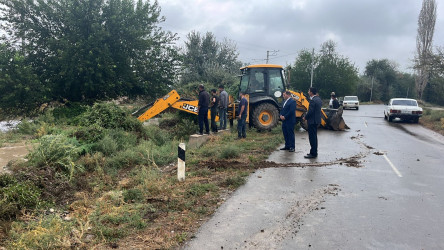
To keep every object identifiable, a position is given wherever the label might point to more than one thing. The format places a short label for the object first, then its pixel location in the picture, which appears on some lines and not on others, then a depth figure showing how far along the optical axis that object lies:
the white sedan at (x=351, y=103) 36.59
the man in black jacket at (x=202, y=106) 11.00
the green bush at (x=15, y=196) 4.56
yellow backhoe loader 13.11
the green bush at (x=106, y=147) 8.77
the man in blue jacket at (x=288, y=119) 9.39
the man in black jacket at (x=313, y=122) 8.88
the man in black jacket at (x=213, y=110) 11.84
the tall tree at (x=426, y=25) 46.38
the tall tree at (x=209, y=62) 27.70
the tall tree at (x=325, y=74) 51.97
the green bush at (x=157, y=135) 11.23
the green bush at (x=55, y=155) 6.73
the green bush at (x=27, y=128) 13.12
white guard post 6.31
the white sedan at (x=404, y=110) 19.74
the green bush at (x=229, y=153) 8.31
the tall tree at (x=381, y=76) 74.31
